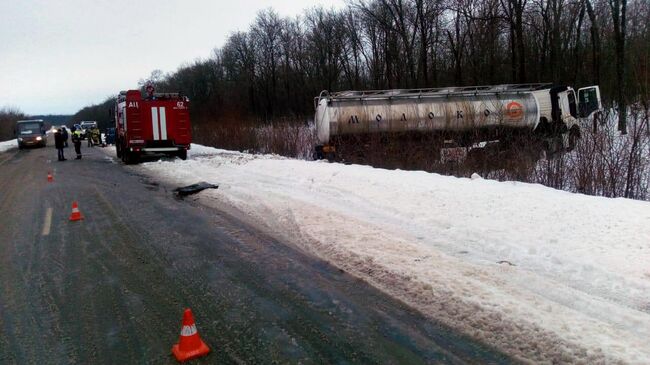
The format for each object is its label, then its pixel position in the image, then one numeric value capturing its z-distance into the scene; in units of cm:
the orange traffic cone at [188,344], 371
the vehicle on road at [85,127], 5747
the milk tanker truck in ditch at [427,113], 1834
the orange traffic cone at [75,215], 918
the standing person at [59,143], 2627
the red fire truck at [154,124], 2078
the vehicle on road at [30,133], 4441
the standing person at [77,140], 2676
